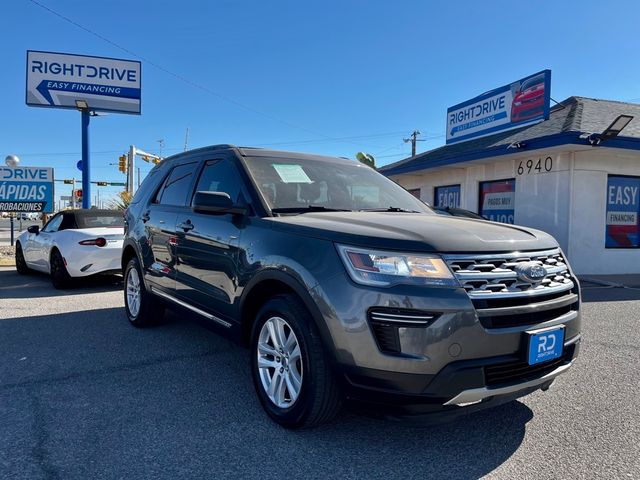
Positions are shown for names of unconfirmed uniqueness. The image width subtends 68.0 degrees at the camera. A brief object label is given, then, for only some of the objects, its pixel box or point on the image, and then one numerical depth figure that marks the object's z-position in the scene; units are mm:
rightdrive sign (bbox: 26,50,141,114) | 15750
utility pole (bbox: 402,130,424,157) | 43206
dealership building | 10736
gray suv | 2400
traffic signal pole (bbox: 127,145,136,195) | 23469
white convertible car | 7848
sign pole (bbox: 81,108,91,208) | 15617
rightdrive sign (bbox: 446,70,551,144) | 12117
